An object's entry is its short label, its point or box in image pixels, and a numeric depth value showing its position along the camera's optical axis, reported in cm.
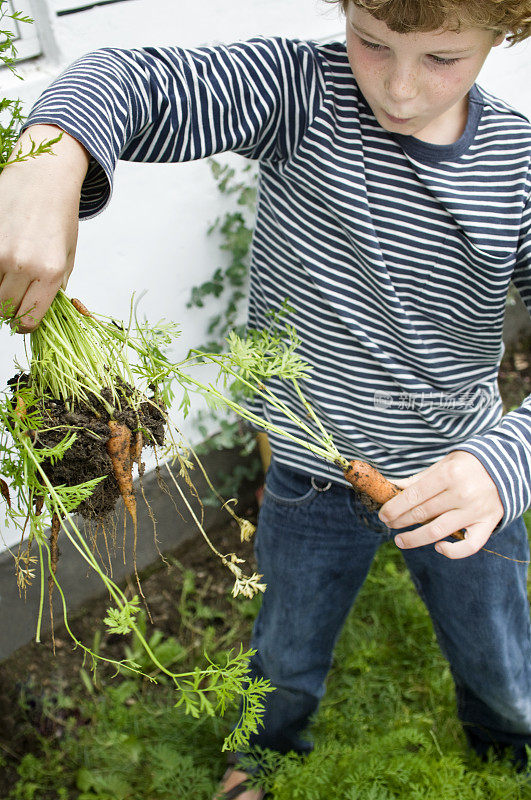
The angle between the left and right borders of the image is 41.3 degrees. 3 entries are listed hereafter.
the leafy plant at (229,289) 266
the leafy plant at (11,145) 99
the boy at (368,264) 118
